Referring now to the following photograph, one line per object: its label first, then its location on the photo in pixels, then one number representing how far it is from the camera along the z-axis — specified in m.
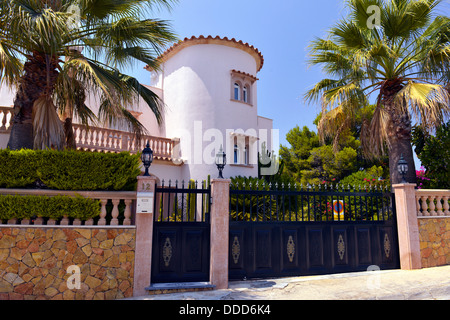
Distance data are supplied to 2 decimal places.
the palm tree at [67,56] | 5.93
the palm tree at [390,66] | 8.27
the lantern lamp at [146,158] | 6.11
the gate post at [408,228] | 7.43
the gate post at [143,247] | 5.69
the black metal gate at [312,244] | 6.56
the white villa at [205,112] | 14.23
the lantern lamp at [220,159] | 6.32
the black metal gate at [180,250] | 6.01
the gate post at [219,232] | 6.02
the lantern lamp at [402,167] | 7.48
